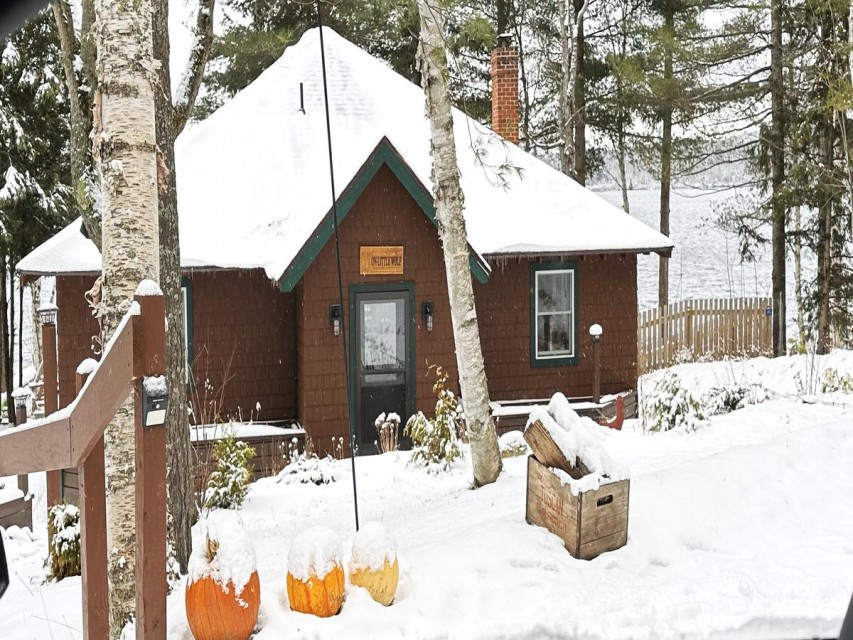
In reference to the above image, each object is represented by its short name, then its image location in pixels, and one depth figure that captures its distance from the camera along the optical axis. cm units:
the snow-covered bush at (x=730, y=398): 1194
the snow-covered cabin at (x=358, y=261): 1282
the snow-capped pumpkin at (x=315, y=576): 430
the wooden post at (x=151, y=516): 360
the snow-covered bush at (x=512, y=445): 1107
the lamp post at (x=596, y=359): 1422
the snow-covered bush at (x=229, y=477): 892
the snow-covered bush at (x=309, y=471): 1030
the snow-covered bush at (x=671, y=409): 1052
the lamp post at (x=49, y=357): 1205
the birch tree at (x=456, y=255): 820
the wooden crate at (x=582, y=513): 535
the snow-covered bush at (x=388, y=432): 1233
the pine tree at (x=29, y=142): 2031
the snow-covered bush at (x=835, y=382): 1185
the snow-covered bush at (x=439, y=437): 1039
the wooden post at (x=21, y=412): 1287
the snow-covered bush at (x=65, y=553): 673
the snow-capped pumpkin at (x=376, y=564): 448
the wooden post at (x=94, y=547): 371
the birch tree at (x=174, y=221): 595
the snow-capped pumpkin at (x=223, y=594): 404
